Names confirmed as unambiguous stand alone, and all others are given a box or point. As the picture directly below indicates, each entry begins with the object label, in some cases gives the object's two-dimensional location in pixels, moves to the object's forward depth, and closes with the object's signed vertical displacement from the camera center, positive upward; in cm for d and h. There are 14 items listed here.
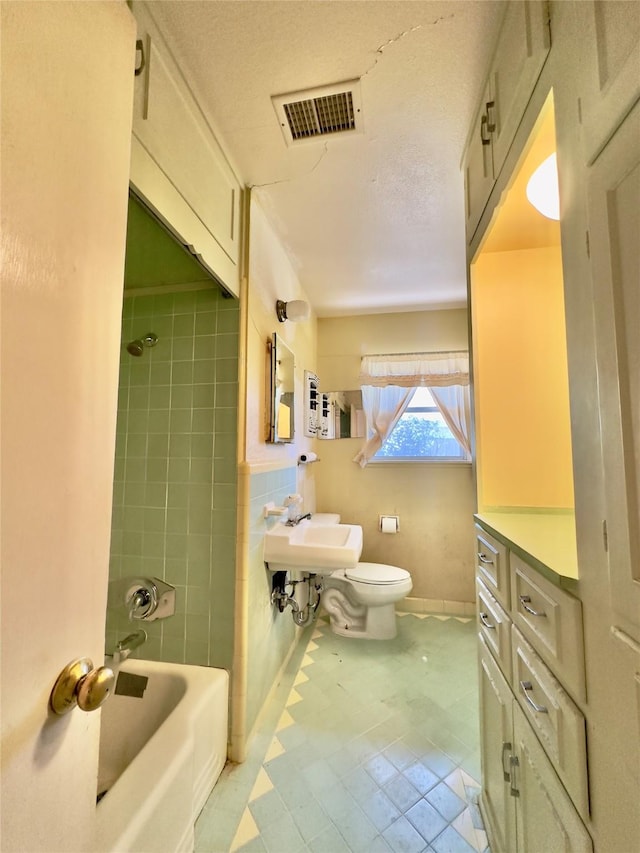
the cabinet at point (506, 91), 78 +97
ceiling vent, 115 +120
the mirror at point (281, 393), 181 +33
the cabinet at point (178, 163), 93 +92
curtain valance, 270 +65
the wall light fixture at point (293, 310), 194 +80
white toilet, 220 -97
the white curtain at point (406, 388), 268 +50
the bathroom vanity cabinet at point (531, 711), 61 -56
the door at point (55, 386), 39 +8
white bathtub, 79 -89
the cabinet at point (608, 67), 49 +58
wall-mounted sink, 166 -50
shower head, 160 +50
